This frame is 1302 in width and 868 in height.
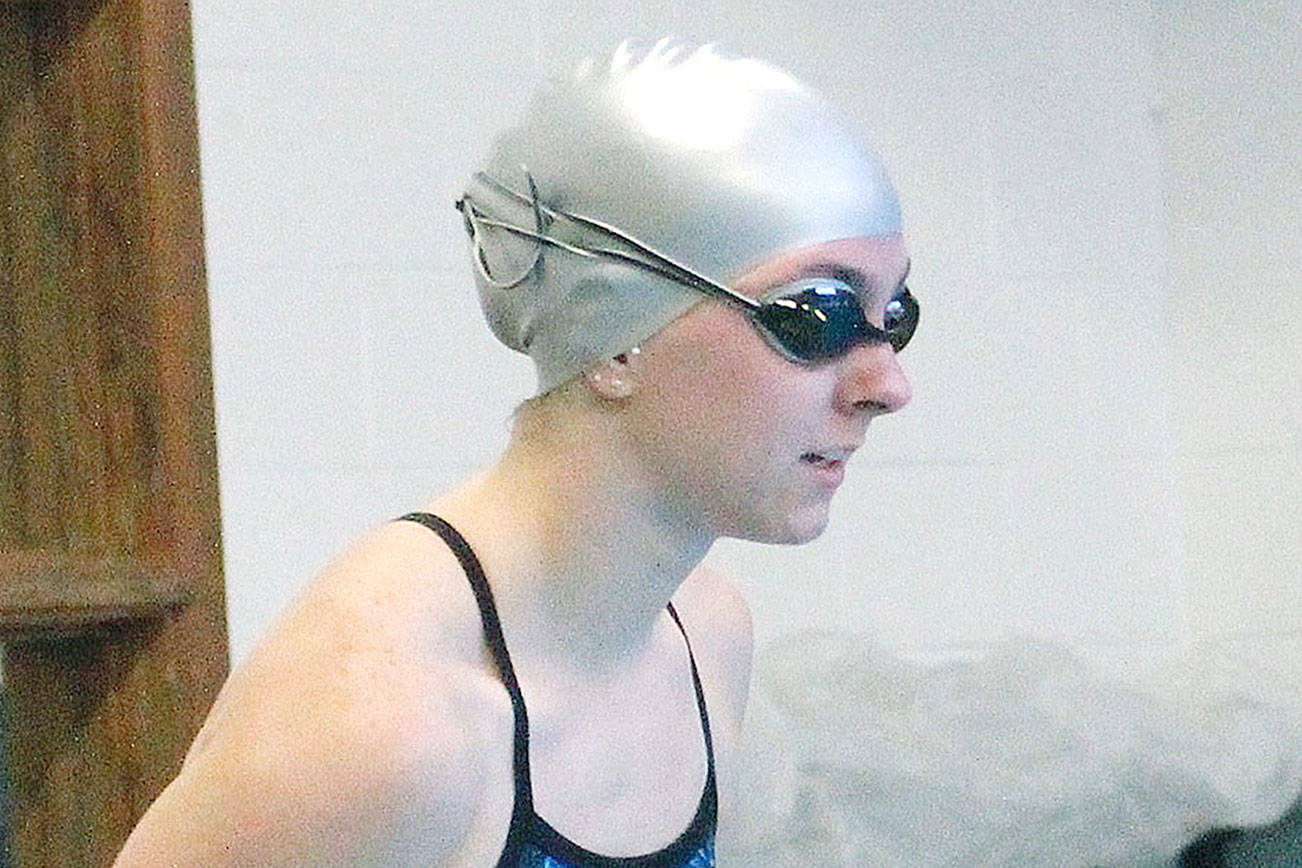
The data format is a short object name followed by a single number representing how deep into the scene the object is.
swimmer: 3.94
